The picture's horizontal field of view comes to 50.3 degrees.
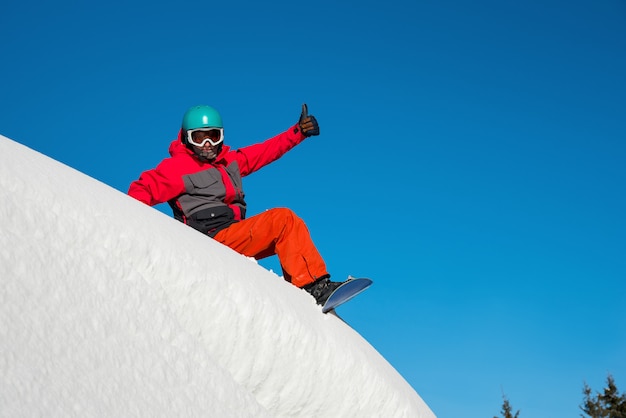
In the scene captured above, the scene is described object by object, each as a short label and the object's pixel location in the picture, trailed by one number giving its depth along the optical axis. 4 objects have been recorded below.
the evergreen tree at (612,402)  33.22
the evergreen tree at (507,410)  35.53
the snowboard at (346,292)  4.73
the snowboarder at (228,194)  5.34
